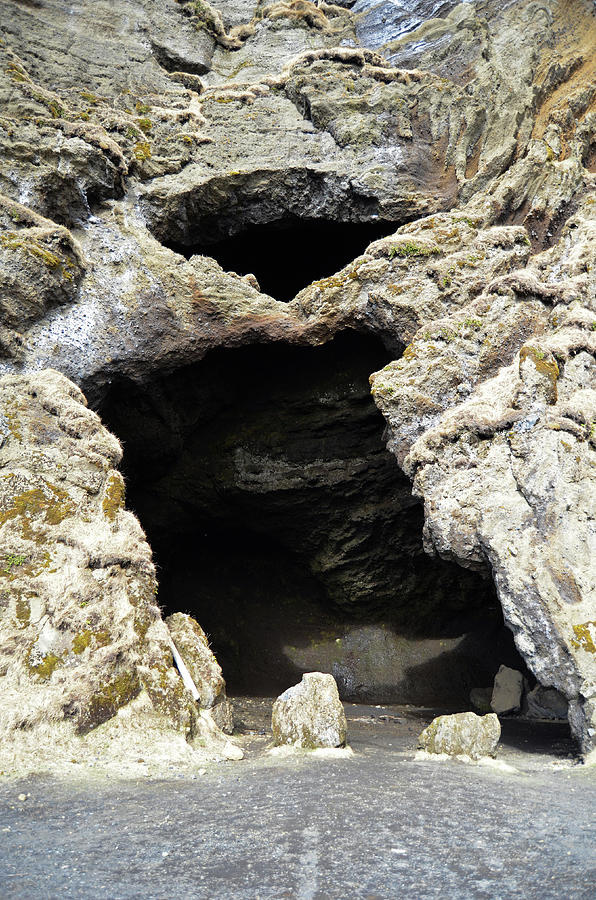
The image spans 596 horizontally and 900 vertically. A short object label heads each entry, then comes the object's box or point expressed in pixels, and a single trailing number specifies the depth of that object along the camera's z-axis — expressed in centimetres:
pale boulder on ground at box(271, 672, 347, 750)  702
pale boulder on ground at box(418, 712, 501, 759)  663
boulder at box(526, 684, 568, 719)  1132
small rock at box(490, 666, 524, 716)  1208
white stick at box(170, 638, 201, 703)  758
